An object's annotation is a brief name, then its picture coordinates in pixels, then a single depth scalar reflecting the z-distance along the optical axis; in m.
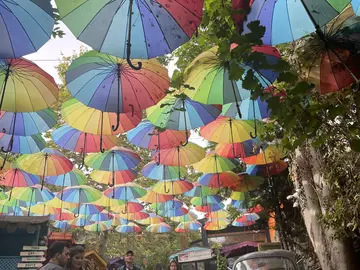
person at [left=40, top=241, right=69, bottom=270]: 4.34
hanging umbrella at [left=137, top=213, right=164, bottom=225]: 14.77
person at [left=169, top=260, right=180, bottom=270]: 8.51
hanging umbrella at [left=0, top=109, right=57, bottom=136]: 4.76
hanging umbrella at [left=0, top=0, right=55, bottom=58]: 3.01
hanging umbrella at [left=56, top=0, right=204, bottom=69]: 3.03
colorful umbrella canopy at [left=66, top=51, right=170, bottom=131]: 4.07
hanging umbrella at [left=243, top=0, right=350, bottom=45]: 3.10
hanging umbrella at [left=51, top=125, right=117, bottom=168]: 6.09
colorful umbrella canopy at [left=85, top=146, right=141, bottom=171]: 7.44
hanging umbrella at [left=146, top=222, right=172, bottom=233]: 16.08
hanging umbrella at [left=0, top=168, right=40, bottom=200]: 7.99
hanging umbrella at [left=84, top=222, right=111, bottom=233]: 15.57
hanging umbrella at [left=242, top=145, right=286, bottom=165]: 6.96
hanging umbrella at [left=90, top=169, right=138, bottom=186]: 8.71
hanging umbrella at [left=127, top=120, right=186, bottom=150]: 6.09
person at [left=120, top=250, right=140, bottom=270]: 7.64
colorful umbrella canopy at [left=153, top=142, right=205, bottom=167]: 7.02
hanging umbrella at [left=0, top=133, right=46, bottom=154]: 5.78
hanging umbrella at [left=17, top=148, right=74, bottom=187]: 7.12
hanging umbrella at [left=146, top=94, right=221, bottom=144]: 5.00
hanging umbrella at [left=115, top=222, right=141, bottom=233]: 16.12
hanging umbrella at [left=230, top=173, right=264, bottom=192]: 8.65
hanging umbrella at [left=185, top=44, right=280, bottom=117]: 3.92
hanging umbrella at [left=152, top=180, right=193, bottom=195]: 9.23
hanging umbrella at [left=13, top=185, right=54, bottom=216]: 9.68
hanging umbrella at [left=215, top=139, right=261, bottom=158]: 7.14
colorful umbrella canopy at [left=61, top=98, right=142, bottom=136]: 4.88
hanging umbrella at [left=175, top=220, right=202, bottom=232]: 16.53
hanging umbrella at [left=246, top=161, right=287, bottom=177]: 7.93
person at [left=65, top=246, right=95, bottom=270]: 4.96
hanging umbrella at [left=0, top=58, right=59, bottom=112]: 3.92
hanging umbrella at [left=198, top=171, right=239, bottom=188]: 8.50
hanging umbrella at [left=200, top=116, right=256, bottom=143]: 5.97
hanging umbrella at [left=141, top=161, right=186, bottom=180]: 8.42
